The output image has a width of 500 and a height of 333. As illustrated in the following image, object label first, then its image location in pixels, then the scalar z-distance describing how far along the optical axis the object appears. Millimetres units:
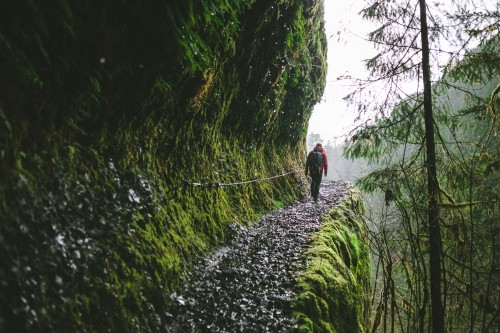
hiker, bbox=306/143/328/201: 11844
